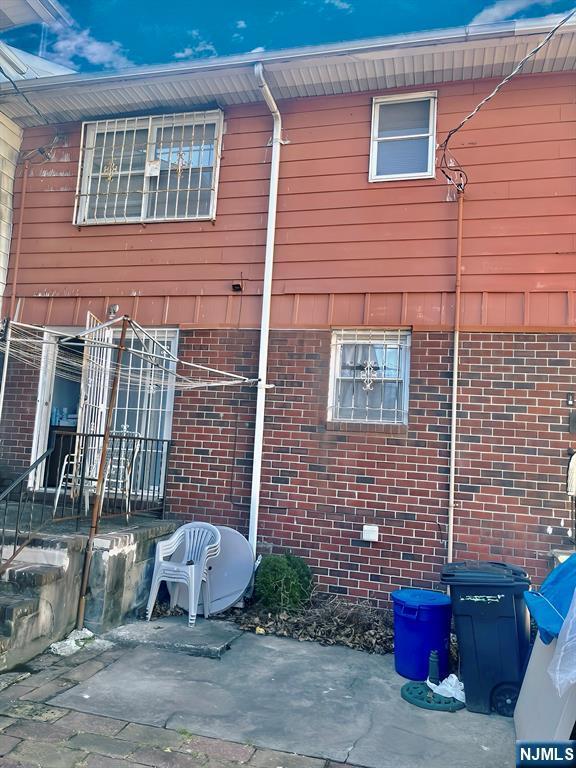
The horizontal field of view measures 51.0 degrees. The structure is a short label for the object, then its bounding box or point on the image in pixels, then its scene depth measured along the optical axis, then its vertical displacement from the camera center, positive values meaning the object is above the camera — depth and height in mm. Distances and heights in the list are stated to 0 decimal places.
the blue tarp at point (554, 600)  3299 -785
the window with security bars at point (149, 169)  7031 +3261
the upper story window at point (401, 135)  6375 +3431
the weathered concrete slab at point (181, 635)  4770 -1572
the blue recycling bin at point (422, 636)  4445 -1292
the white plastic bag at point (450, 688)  4154 -1585
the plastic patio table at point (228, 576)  5621 -1202
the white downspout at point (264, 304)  6199 +1556
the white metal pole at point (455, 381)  5668 +777
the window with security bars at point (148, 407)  6664 +413
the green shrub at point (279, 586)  5547 -1243
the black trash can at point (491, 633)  3990 -1146
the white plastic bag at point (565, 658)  2848 -917
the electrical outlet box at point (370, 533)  5832 -734
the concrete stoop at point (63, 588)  4301 -1190
